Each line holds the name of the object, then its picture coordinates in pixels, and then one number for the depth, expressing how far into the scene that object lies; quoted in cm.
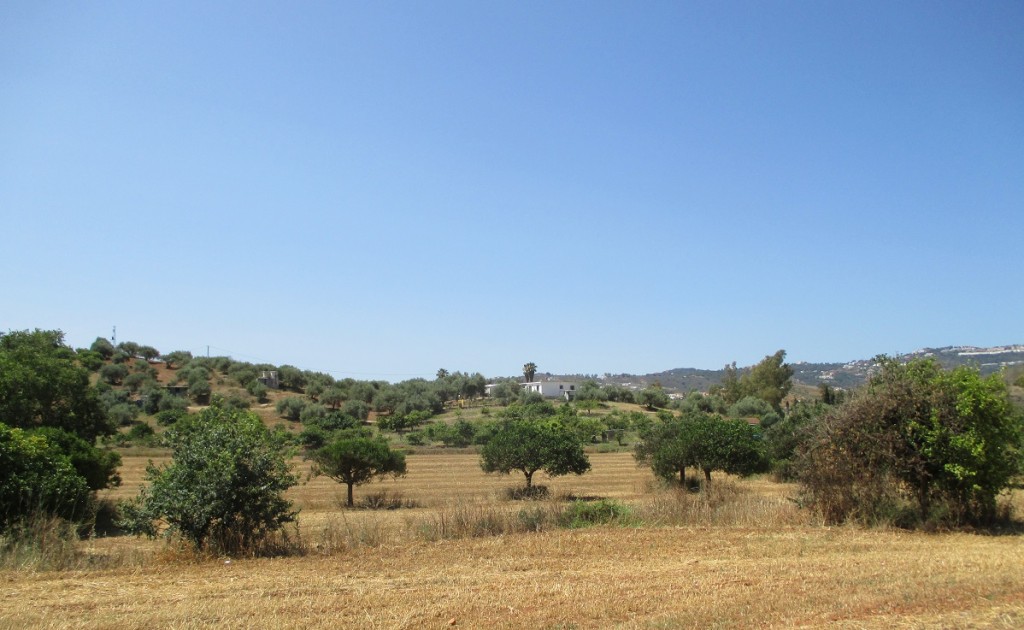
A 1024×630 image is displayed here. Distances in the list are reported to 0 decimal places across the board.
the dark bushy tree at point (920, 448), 1602
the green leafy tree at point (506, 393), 12914
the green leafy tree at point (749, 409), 9919
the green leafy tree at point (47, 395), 2931
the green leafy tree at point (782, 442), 3849
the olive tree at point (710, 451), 3425
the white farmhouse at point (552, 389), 15500
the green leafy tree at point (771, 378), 11231
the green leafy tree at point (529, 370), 18650
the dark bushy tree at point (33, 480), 1550
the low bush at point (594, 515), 1739
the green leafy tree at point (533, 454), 3606
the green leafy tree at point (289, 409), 9256
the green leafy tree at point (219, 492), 1395
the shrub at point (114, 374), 10169
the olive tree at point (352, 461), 3347
